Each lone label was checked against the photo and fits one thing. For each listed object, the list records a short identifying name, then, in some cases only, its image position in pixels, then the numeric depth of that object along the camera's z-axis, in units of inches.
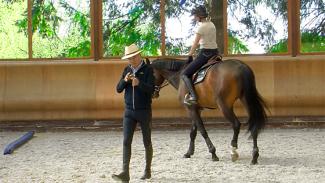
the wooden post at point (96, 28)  622.8
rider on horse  454.0
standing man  355.2
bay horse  432.8
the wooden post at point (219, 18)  613.9
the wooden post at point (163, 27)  620.1
